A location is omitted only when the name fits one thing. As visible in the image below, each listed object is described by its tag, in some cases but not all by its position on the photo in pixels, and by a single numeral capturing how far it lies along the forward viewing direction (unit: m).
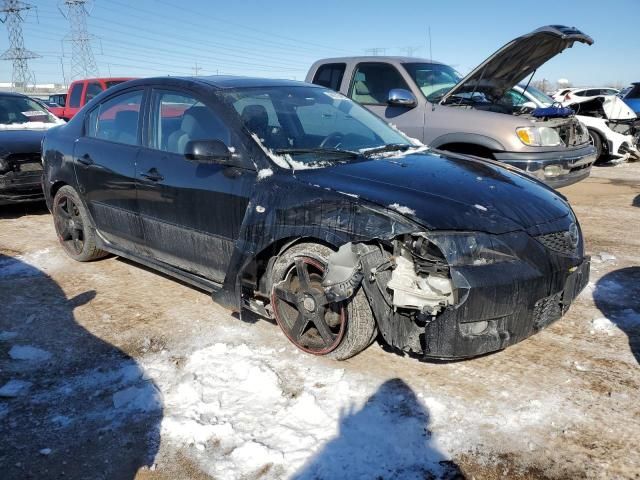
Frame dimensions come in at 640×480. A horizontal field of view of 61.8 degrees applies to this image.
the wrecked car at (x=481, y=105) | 6.02
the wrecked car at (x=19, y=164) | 6.79
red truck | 13.06
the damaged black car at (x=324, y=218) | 2.76
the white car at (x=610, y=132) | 11.36
